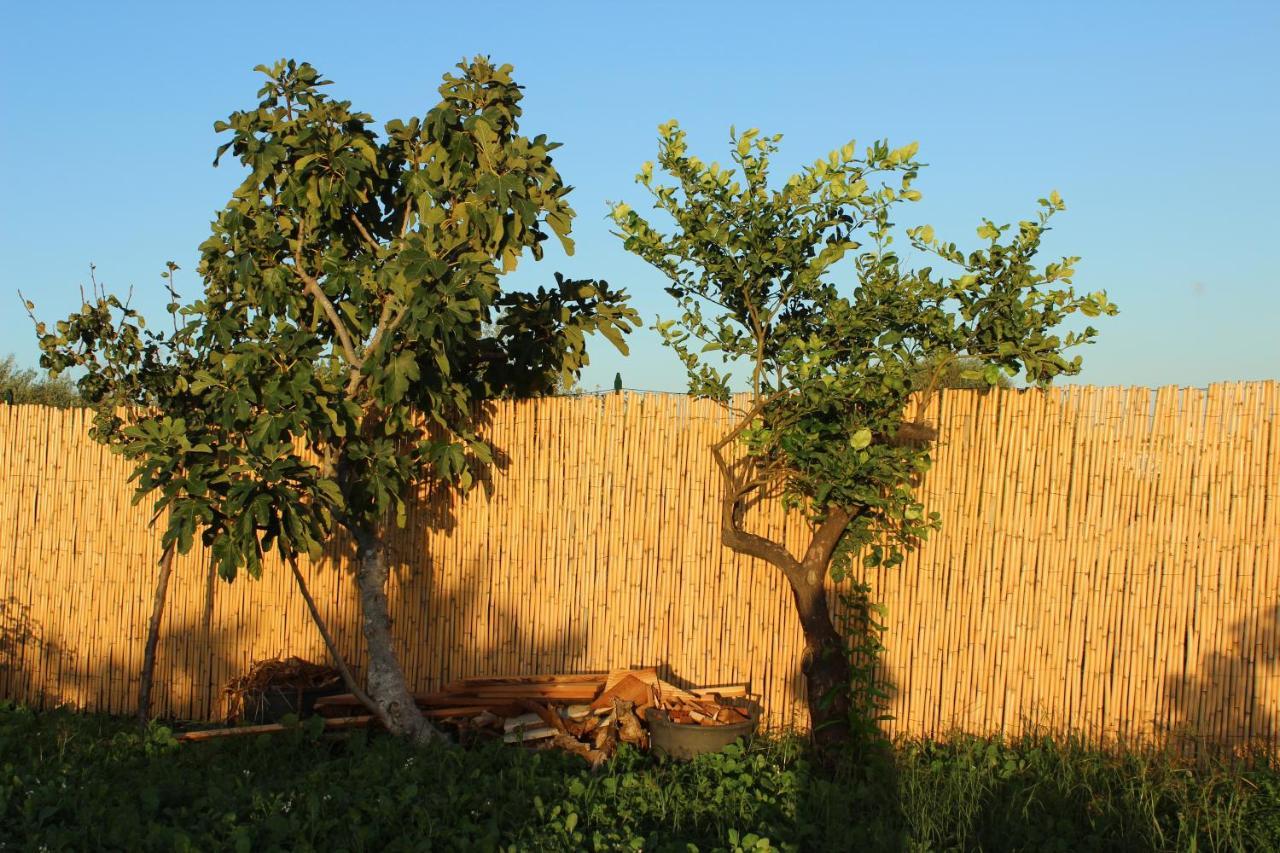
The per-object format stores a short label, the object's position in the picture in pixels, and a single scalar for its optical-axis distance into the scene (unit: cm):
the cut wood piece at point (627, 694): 644
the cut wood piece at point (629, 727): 626
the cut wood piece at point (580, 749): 607
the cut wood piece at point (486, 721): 662
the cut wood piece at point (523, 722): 643
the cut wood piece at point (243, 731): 655
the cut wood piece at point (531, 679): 678
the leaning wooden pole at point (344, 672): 637
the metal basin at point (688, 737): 590
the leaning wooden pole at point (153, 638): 728
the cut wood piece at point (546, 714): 640
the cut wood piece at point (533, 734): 633
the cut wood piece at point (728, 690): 652
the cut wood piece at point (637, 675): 649
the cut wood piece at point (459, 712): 675
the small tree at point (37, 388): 1827
